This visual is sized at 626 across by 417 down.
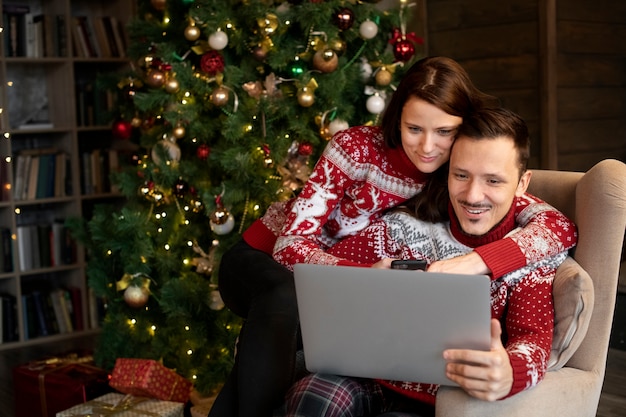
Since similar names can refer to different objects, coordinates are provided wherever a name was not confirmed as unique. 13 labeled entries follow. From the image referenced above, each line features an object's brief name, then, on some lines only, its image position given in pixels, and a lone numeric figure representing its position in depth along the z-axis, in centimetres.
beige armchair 153
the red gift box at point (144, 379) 280
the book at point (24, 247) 415
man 159
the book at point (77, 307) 429
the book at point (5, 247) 408
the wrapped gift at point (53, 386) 290
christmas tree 282
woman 179
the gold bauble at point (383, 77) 286
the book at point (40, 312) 418
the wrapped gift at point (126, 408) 262
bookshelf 411
